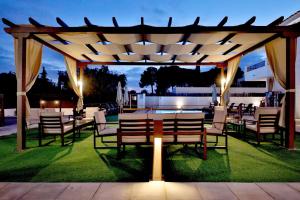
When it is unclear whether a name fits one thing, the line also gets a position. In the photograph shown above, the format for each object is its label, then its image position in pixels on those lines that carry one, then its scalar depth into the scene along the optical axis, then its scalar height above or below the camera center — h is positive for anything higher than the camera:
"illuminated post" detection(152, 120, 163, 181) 2.38 -0.74
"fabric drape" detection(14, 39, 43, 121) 4.20 +0.97
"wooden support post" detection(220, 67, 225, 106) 7.71 +0.93
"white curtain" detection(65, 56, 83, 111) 6.68 +0.96
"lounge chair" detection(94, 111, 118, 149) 3.74 -0.64
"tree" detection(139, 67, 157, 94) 31.37 +4.16
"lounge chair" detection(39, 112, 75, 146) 4.07 -0.61
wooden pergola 3.96 +1.63
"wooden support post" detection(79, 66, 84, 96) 7.55 +1.07
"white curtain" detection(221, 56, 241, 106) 6.80 +1.11
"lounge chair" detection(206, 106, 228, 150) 3.68 -0.58
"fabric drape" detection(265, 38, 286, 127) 4.17 +1.02
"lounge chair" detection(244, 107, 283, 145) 4.09 -0.52
